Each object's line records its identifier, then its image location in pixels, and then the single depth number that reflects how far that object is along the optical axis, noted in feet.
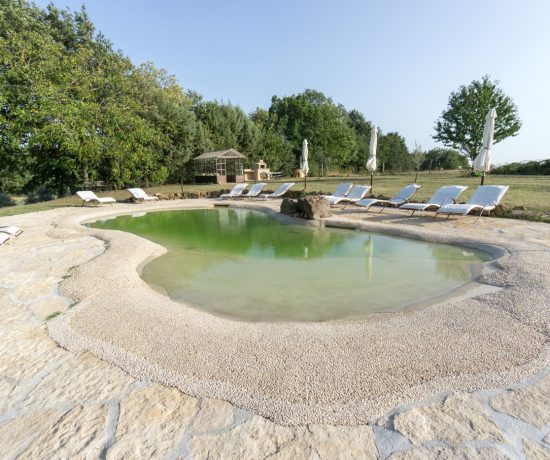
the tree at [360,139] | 141.79
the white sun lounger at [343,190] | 42.26
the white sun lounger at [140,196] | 48.67
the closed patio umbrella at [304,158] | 54.29
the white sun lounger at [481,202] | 27.42
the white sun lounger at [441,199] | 30.25
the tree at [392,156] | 141.90
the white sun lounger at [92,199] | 43.97
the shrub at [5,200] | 69.06
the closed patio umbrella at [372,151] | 45.29
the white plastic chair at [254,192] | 52.31
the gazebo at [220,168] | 82.69
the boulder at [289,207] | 36.17
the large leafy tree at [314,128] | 117.50
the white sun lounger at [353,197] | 38.81
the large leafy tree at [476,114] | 89.10
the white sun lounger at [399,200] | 35.37
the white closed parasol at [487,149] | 30.96
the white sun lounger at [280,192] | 50.43
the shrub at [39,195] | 70.02
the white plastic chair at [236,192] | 53.31
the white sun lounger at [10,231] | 22.74
